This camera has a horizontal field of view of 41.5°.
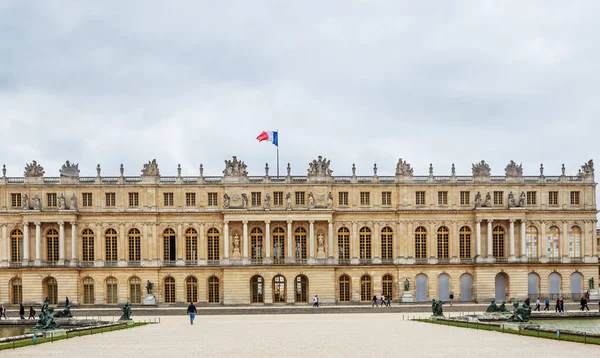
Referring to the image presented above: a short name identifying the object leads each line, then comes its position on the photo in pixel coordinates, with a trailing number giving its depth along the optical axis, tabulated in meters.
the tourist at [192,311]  46.97
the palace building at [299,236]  68.00
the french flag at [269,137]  68.06
